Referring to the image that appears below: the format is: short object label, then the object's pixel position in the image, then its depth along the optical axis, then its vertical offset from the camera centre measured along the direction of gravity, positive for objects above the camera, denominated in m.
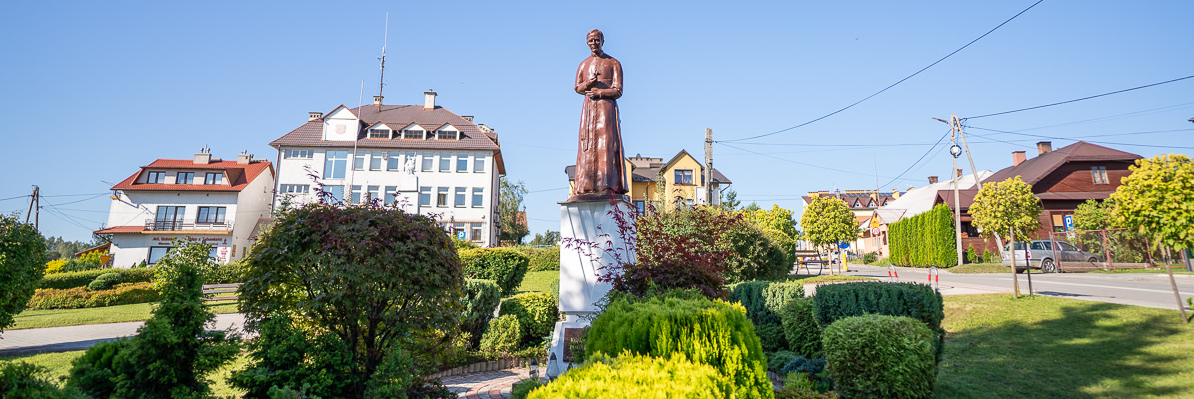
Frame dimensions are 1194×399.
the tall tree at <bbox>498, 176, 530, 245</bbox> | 50.84 +4.45
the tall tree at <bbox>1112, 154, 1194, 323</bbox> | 7.79 +1.05
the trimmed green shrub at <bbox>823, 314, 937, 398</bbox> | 4.68 -0.92
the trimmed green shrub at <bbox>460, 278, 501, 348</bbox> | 8.34 -0.84
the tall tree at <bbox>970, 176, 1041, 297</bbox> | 16.27 +1.79
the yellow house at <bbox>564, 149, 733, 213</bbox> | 42.22 +7.01
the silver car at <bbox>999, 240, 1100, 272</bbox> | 22.77 +0.41
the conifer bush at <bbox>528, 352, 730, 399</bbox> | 2.57 -0.66
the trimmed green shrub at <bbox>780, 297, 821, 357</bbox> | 7.09 -0.97
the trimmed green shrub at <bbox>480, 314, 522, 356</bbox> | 8.00 -1.29
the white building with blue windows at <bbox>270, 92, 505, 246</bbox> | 36.44 +6.81
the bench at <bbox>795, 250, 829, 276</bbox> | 24.85 +0.33
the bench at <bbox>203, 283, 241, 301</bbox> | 20.88 -1.55
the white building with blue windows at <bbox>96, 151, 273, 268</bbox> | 36.41 +3.21
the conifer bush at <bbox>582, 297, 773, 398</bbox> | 3.40 -0.55
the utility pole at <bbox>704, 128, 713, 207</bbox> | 18.76 +3.88
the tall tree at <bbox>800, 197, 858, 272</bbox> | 25.22 +1.97
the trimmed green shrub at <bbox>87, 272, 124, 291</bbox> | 20.16 -1.25
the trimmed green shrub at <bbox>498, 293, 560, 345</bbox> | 8.82 -1.02
